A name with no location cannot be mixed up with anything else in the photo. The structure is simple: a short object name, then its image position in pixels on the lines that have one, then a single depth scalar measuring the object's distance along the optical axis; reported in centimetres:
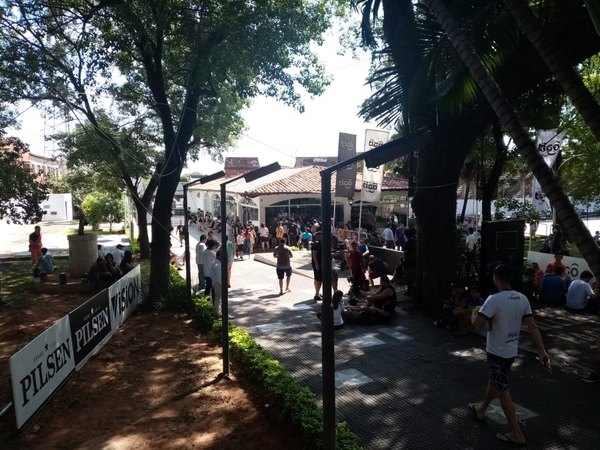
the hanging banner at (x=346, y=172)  1577
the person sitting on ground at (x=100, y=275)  1316
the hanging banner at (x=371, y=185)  1642
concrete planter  1596
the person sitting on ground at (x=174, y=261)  1725
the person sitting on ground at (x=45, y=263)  1487
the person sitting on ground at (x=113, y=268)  1322
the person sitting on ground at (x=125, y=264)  1411
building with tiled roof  2592
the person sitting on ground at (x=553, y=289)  1088
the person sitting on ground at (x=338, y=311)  820
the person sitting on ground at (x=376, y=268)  1191
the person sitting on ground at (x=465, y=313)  870
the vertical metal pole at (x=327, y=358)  411
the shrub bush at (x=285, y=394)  475
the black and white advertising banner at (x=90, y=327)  709
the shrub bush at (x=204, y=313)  962
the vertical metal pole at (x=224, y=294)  716
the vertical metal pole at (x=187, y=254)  1050
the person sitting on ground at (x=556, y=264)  1155
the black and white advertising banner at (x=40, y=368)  519
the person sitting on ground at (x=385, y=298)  969
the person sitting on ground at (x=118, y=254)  1596
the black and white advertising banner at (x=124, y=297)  926
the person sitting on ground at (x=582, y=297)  1002
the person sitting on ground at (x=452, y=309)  890
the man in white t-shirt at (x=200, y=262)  1329
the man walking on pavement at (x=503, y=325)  462
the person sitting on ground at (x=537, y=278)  1160
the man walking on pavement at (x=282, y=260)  1217
